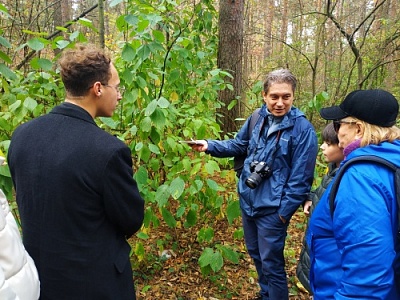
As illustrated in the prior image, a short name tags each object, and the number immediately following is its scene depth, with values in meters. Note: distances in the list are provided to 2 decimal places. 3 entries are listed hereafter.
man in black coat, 1.24
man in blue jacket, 2.06
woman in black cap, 1.04
